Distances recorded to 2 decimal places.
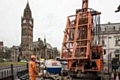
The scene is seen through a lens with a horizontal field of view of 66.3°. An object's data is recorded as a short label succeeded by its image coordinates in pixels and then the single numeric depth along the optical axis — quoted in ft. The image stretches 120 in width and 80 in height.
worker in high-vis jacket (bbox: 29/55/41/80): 11.36
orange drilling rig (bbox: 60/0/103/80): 15.99
